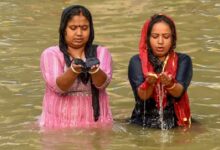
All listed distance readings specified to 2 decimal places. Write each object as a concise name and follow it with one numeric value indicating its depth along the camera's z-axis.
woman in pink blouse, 10.00
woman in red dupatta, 9.94
